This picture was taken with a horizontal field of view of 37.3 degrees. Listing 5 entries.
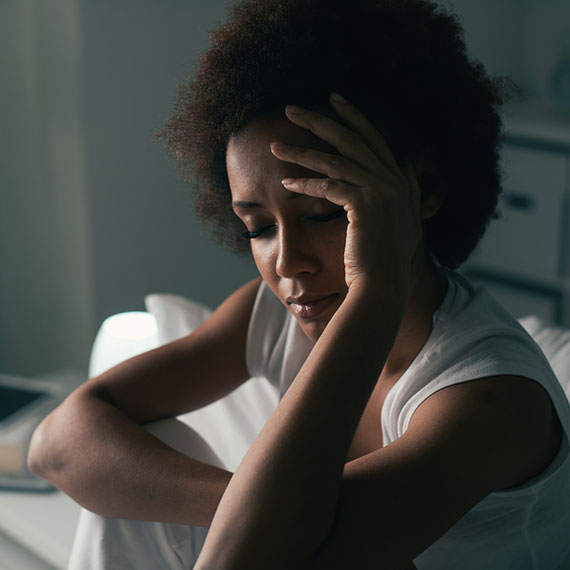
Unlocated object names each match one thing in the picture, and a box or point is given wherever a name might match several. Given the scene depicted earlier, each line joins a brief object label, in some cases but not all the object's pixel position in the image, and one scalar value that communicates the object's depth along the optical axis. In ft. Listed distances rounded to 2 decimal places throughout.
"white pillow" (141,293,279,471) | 4.95
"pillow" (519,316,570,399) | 4.34
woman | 2.77
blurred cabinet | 9.48
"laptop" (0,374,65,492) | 5.43
